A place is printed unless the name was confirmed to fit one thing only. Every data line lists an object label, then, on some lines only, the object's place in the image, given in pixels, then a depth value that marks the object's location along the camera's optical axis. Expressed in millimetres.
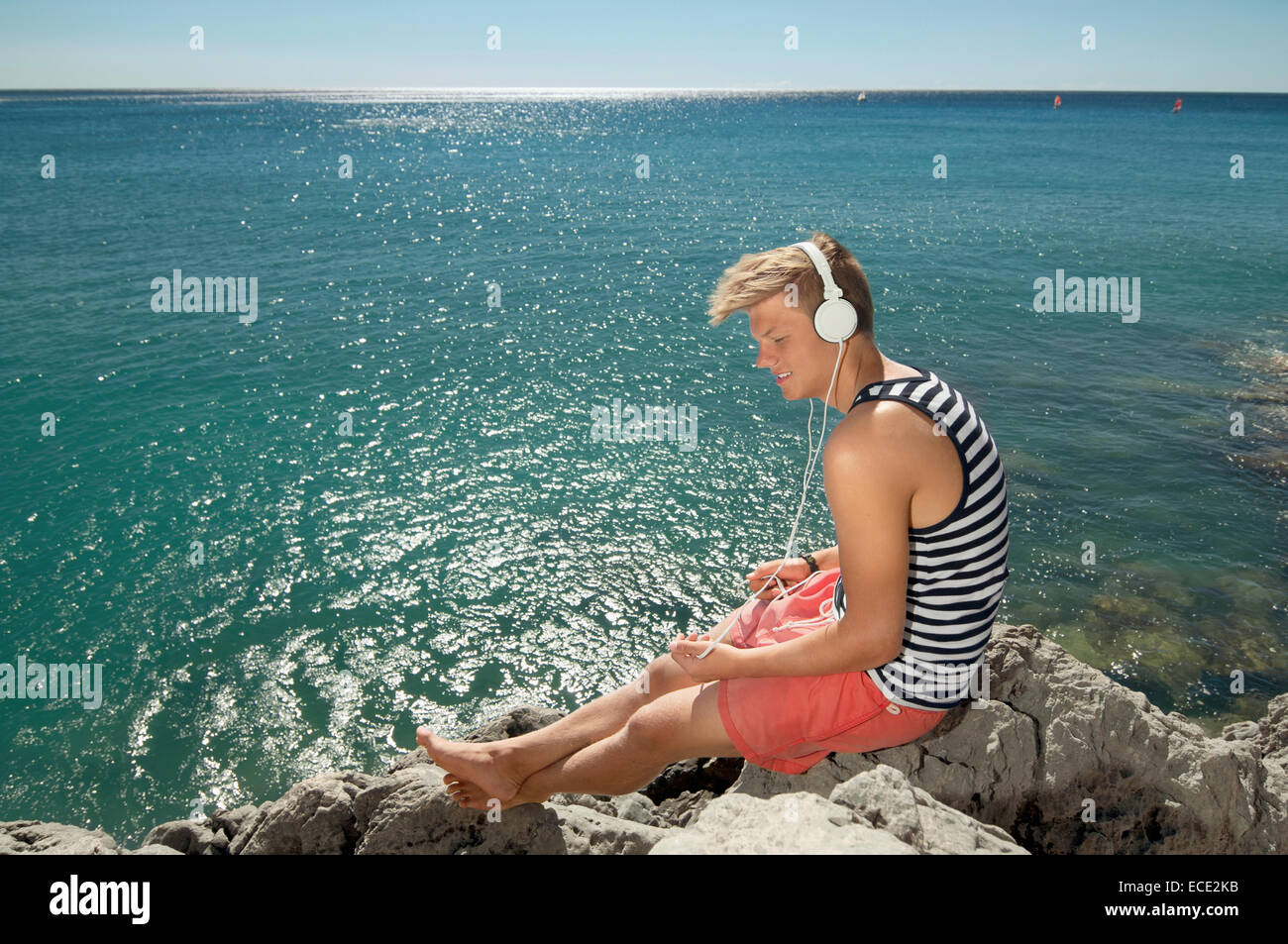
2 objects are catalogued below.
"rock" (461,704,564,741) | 5134
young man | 3029
